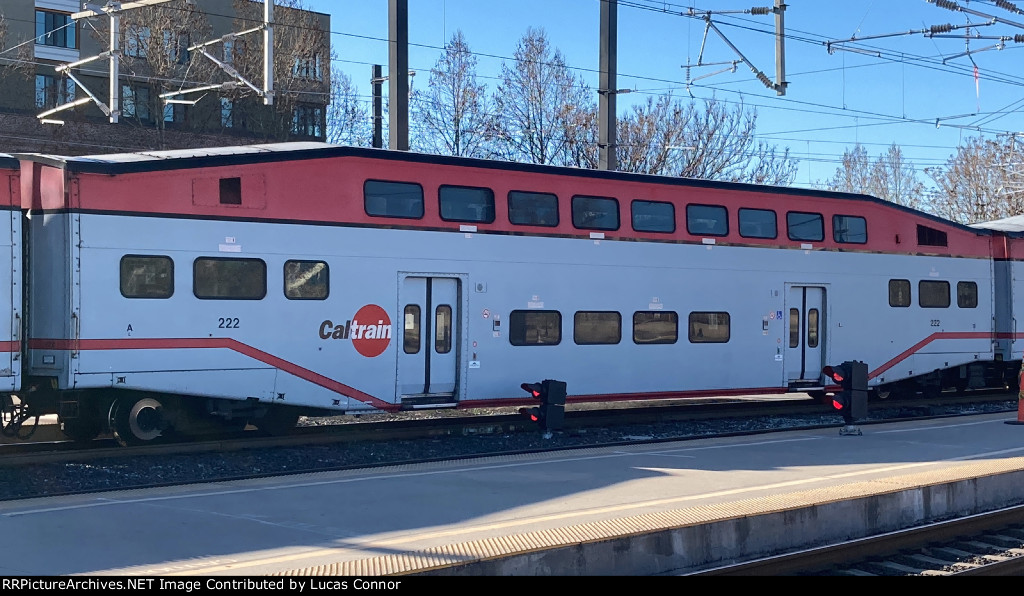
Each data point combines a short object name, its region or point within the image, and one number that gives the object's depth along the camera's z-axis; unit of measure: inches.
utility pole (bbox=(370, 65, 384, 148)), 1198.3
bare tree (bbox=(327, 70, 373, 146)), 1592.0
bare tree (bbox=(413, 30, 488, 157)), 1412.4
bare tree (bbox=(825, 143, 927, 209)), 2677.2
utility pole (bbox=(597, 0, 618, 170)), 1020.5
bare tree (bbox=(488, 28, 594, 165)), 1443.2
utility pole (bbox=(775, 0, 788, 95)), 808.9
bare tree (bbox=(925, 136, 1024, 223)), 2187.5
